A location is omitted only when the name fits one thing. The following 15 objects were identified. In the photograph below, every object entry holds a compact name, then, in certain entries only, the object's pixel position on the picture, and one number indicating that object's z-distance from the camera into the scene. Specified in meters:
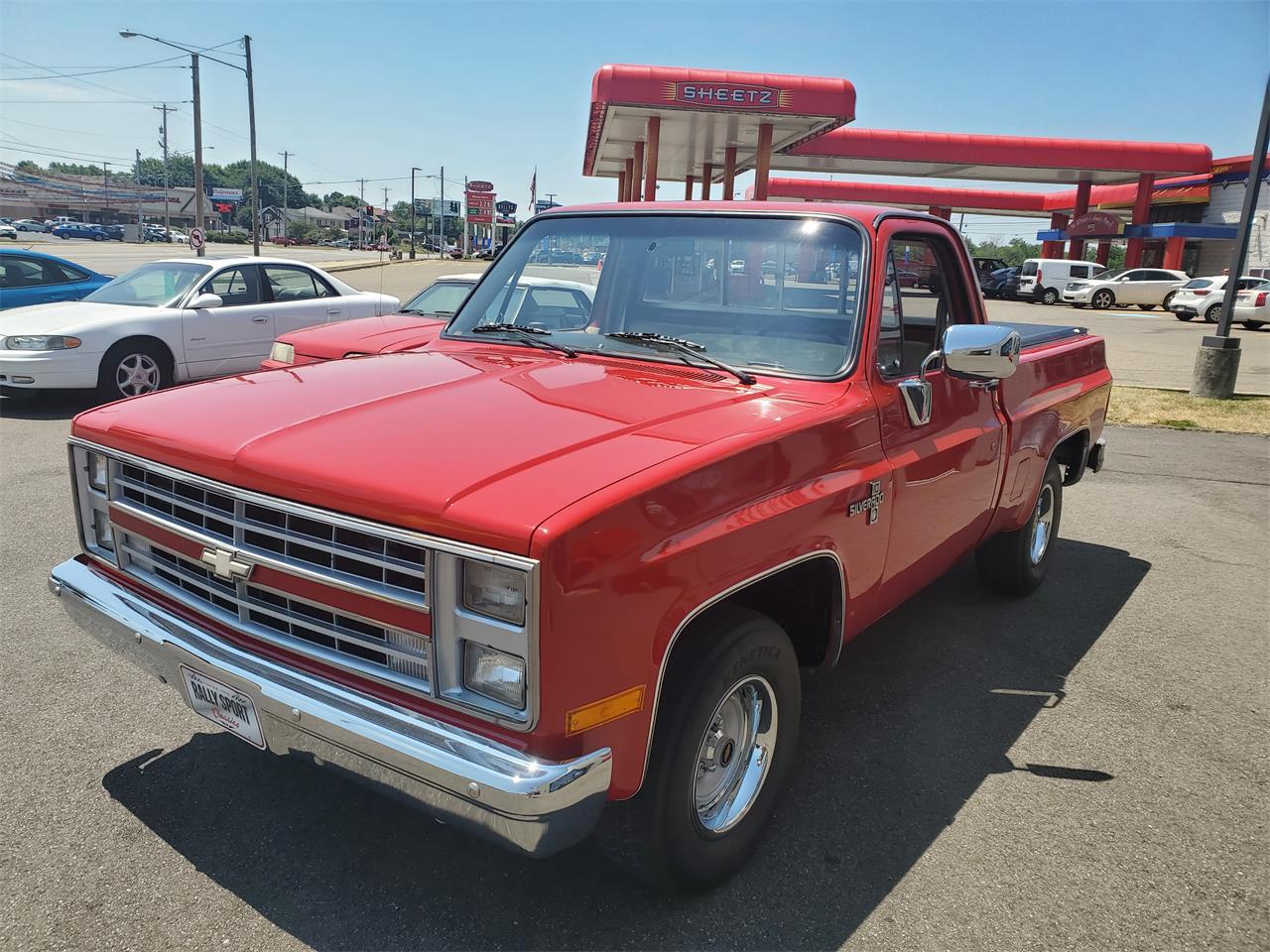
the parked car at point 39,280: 11.64
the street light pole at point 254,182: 28.85
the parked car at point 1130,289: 33.34
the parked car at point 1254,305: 25.58
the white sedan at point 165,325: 8.98
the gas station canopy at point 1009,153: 33.19
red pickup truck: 2.08
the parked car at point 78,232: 82.88
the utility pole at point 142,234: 81.38
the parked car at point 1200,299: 28.23
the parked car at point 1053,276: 36.28
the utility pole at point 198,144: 28.00
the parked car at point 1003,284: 38.62
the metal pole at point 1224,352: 11.89
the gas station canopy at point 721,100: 18.11
